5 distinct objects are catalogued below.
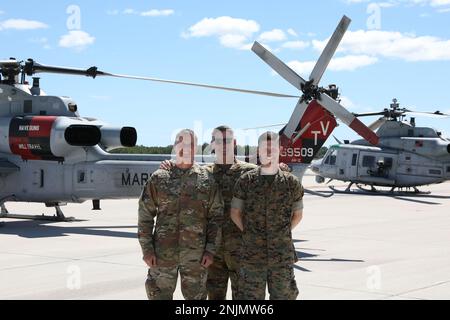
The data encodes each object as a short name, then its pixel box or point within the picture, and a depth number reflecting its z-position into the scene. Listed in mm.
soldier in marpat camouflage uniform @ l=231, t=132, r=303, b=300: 5578
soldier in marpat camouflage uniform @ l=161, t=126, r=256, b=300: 5938
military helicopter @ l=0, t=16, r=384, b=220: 14547
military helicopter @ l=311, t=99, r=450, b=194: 29109
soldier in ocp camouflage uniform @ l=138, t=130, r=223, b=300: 5641
